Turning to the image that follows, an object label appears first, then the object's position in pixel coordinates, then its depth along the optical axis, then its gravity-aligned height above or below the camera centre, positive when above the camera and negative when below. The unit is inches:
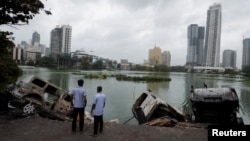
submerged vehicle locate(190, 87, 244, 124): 252.5 -54.3
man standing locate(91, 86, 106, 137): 199.1 -48.0
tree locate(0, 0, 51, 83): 258.5 +77.9
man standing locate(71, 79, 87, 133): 204.2 -41.6
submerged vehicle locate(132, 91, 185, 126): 300.7 -77.8
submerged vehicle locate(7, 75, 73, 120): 310.6 -60.0
